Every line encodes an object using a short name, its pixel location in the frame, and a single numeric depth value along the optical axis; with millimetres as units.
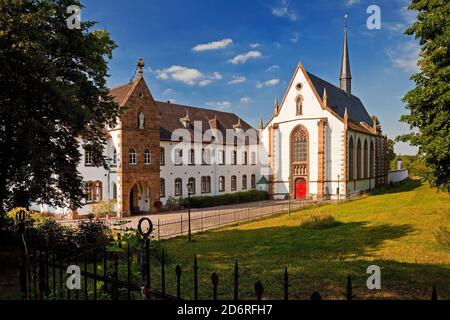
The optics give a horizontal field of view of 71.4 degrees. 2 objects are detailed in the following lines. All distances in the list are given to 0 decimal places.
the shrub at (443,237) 11789
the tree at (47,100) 9258
